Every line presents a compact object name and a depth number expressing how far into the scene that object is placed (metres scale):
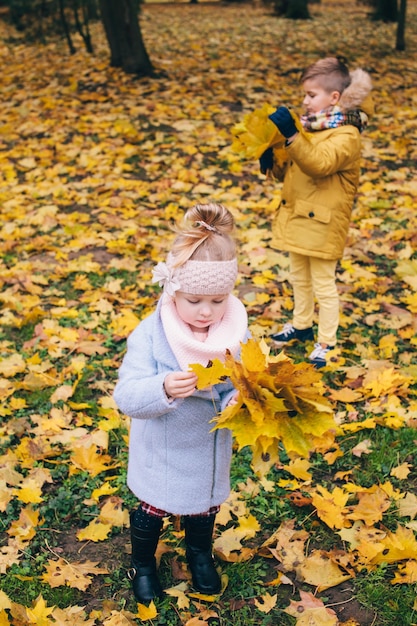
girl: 1.98
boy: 3.22
